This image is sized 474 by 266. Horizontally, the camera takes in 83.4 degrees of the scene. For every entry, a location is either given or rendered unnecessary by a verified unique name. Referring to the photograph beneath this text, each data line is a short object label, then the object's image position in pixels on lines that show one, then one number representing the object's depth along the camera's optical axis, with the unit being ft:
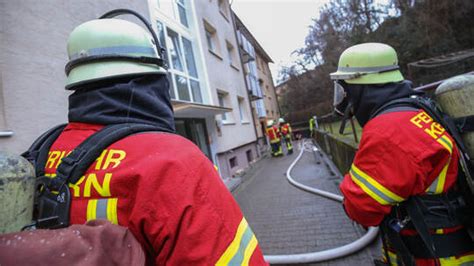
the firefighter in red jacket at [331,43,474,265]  5.00
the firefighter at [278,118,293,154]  49.98
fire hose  9.93
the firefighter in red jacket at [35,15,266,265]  2.59
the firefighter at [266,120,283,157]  46.78
